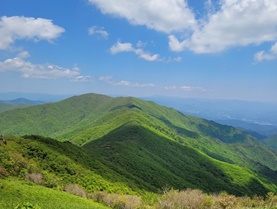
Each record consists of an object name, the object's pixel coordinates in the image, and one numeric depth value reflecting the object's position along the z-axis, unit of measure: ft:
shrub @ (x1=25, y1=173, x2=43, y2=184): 227.53
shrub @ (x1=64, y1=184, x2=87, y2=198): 228.70
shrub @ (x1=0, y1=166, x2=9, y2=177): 211.31
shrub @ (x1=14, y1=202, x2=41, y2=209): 91.33
